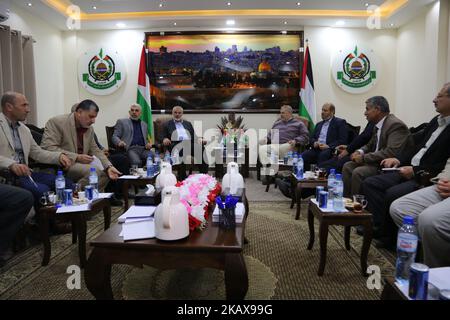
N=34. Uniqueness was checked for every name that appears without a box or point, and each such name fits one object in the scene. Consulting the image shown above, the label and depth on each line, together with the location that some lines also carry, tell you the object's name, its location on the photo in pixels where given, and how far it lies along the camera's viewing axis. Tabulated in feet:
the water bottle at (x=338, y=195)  7.11
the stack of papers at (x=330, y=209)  6.96
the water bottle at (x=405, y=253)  3.81
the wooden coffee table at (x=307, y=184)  10.51
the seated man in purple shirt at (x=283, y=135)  17.01
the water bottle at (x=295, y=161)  11.80
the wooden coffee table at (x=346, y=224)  6.75
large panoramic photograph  19.62
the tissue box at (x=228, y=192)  7.60
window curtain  14.15
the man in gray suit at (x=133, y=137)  15.29
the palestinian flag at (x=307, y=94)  19.30
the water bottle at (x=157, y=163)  12.20
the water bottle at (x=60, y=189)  7.59
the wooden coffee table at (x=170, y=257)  4.63
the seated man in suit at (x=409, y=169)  7.97
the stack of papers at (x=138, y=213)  5.84
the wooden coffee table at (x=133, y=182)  11.19
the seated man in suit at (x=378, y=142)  10.37
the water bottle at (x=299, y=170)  11.25
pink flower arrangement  5.40
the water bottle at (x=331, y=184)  7.70
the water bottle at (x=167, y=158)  13.20
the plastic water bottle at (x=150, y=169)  11.62
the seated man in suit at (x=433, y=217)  5.68
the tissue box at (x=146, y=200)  6.68
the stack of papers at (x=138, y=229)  5.02
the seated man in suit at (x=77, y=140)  10.36
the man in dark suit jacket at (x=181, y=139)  17.01
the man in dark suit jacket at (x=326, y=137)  14.67
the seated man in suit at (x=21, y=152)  8.52
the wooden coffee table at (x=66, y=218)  7.06
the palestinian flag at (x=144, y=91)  19.48
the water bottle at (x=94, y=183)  7.98
